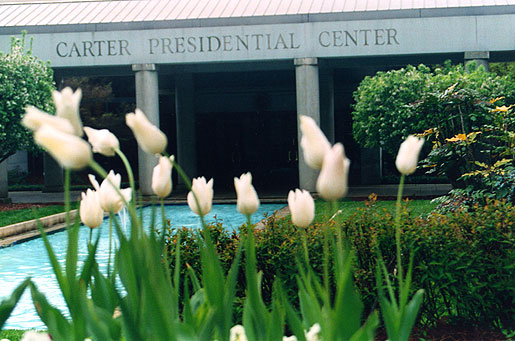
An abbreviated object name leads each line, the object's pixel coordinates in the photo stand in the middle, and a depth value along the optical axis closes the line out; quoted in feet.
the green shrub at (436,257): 15.01
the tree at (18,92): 52.54
